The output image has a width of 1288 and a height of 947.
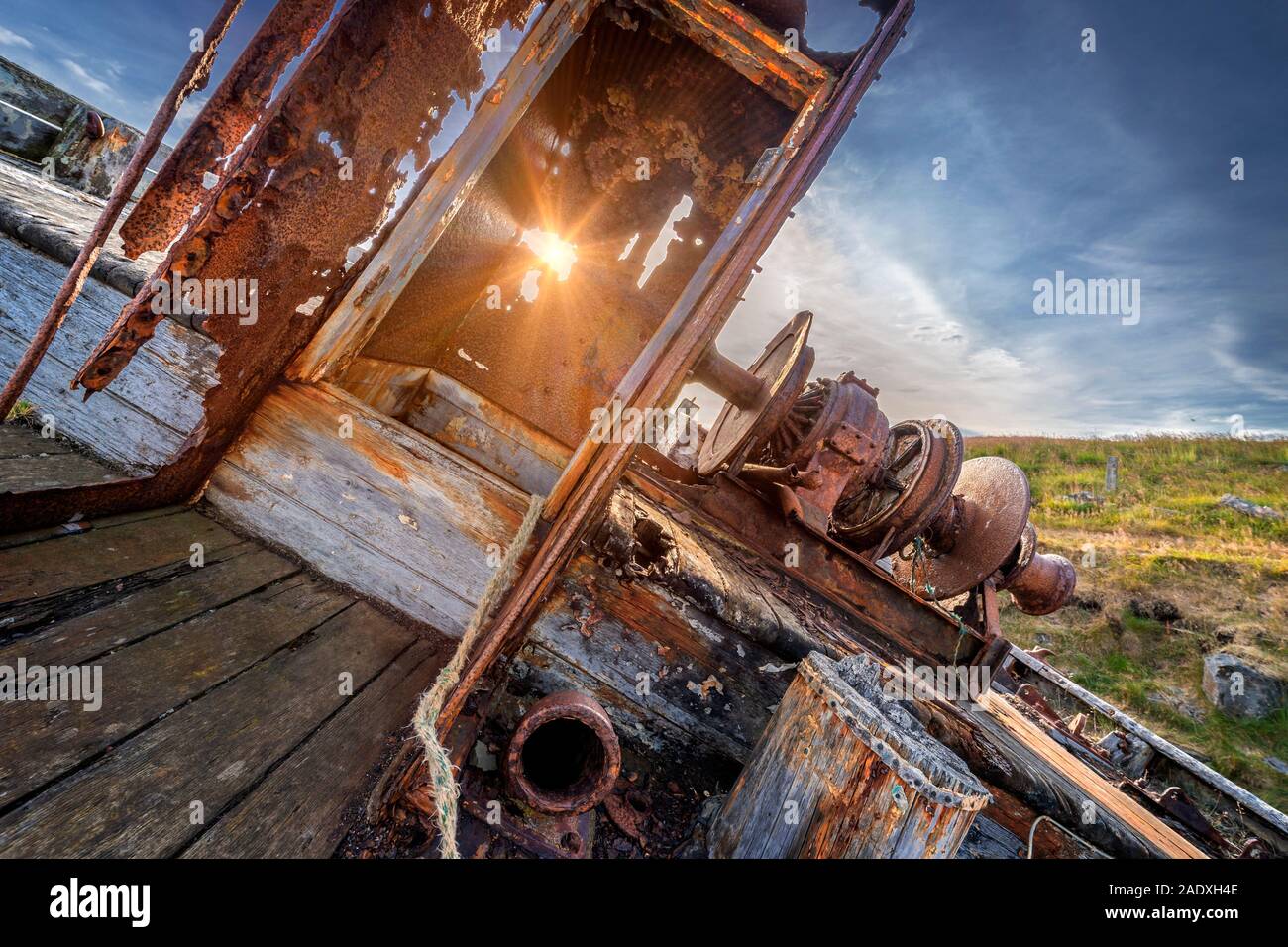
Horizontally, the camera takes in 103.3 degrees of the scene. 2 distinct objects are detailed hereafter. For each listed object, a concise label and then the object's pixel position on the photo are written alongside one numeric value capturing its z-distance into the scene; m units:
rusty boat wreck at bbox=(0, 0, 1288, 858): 1.30
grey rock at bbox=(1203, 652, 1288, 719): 8.80
